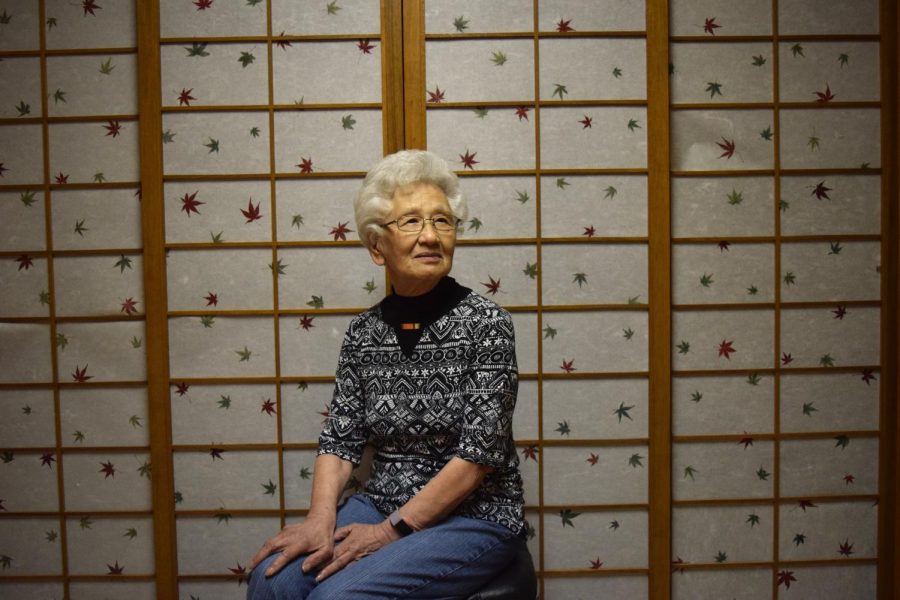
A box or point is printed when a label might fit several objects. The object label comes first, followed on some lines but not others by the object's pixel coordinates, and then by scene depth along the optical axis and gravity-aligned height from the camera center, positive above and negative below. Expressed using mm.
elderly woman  1407 -383
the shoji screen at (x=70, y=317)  2012 -124
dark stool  1466 -731
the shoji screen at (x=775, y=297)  2016 -93
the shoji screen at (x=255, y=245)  1973 +93
